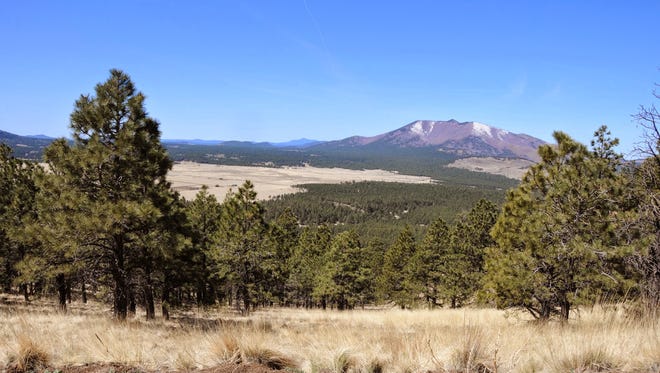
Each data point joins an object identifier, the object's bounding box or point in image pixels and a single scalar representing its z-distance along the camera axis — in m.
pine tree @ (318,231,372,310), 35.62
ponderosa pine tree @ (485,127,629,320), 11.77
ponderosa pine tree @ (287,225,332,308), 40.50
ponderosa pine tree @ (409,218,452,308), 39.53
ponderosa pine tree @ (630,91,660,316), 8.20
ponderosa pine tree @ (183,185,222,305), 28.33
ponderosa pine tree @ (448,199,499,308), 34.81
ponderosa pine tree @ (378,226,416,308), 46.12
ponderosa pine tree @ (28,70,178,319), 11.52
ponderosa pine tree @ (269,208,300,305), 37.80
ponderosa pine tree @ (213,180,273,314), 26.62
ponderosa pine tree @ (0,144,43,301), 22.47
